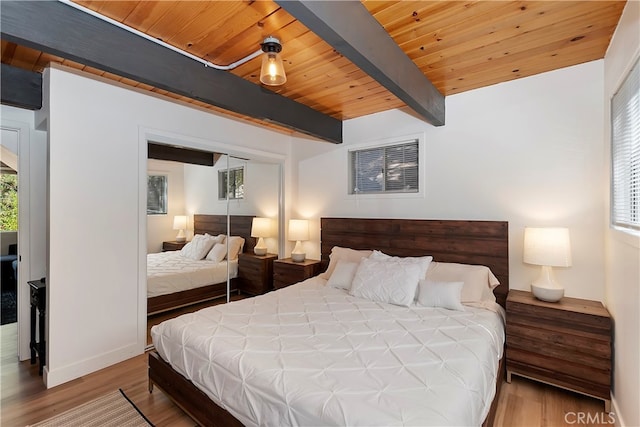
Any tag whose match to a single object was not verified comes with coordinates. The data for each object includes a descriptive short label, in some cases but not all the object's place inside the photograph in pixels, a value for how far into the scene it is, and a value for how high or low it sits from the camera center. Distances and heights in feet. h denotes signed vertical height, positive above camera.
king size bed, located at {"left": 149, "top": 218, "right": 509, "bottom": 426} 4.26 -2.54
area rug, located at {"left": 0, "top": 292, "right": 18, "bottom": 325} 11.51 -4.02
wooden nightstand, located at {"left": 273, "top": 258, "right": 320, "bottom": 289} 12.19 -2.41
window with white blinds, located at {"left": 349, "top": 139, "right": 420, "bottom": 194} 11.07 +1.73
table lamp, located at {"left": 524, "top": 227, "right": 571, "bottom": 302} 7.55 -1.05
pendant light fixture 6.07 +3.08
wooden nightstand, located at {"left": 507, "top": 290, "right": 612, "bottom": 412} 6.73 -3.10
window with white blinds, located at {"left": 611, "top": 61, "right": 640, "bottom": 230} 5.60 +1.25
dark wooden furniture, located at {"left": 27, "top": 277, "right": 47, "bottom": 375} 8.09 -2.97
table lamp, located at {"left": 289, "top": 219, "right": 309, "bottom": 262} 13.02 -0.88
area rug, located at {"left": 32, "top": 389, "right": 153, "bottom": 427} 6.32 -4.43
